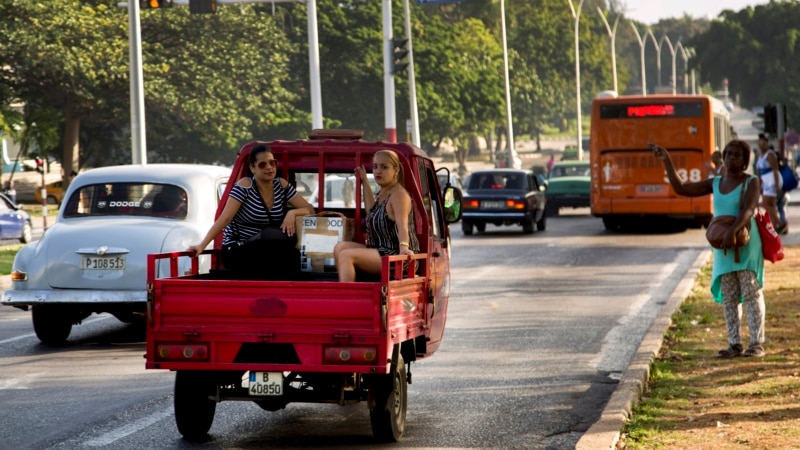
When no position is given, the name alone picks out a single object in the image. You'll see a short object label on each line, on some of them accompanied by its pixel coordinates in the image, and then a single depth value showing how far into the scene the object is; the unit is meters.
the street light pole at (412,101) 48.06
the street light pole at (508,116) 60.30
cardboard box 9.60
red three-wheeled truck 8.21
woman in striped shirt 9.75
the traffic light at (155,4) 28.73
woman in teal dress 11.91
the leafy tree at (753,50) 108.00
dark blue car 33.53
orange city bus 32.00
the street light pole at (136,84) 26.25
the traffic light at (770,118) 28.77
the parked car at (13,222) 35.47
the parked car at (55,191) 66.06
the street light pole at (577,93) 74.31
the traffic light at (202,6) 29.05
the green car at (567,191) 41.66
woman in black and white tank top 9.14
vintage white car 13.56
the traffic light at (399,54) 37.41
